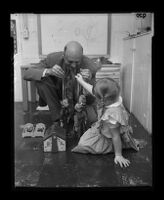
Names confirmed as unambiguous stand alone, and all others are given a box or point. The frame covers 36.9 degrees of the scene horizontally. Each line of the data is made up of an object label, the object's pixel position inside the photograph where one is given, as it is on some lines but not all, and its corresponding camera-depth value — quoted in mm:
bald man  1162
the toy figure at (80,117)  1273
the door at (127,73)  1445
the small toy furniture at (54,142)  1221
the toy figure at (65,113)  1292
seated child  1062
